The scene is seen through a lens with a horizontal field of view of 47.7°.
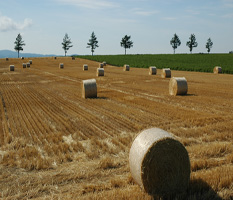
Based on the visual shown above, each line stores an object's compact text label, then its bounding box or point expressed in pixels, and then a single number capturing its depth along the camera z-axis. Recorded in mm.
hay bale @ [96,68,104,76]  36138
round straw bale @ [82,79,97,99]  17859
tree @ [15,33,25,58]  123925
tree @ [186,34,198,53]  139375
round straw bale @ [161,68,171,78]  32875
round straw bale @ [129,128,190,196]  5539
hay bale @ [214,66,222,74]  41938
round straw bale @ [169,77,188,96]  18703
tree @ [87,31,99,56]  137750
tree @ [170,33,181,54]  142625
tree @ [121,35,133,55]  135125
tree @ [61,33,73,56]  137250
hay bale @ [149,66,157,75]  37625
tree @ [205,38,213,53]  148375
